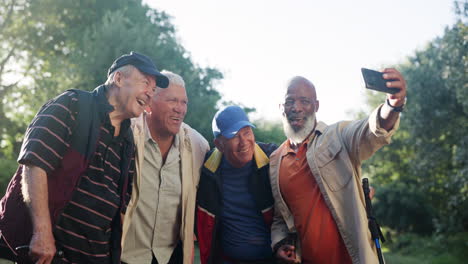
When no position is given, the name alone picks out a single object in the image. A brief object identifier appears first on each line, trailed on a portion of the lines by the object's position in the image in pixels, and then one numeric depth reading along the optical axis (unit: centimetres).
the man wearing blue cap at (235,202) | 407
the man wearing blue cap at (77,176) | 272
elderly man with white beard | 362
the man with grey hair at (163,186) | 389
